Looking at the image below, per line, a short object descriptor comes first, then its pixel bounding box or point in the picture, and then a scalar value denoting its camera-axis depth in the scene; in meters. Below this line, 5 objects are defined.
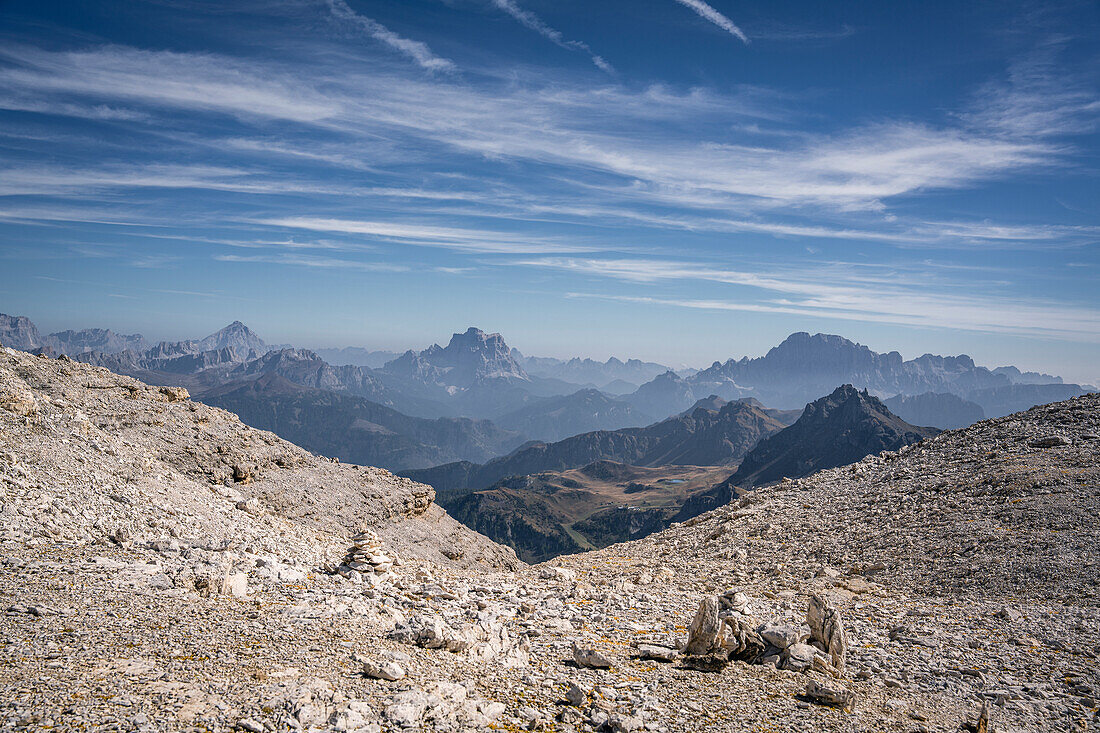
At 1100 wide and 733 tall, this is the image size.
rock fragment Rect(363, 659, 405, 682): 10.26
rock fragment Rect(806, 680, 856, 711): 10.73
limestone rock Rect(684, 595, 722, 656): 12.80
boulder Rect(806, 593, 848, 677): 12.99
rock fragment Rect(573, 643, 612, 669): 12.07
